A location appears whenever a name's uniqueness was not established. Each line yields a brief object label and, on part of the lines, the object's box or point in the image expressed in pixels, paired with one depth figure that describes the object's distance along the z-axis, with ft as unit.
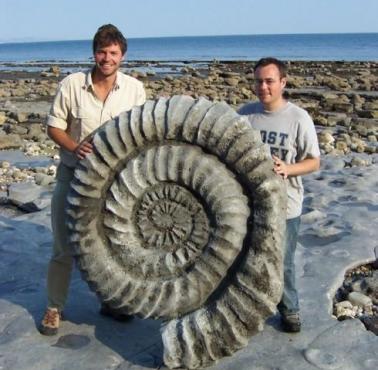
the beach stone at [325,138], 39.26
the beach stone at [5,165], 32.19
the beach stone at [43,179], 27.78
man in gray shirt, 13.01
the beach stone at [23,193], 25.31
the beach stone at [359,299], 15.95
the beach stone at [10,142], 38.17
